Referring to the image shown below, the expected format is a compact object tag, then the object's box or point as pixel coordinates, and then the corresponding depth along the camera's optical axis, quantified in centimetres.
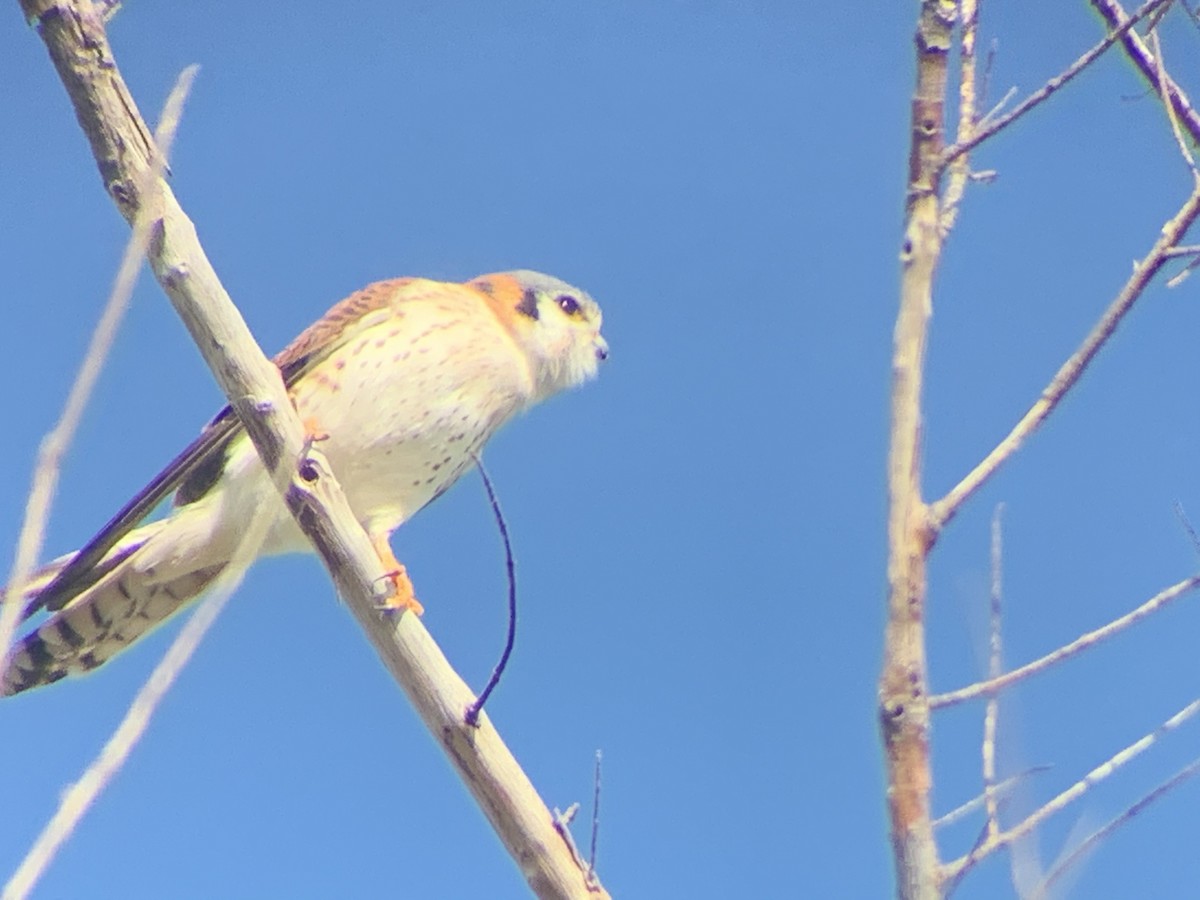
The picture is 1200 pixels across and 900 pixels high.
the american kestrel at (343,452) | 828
